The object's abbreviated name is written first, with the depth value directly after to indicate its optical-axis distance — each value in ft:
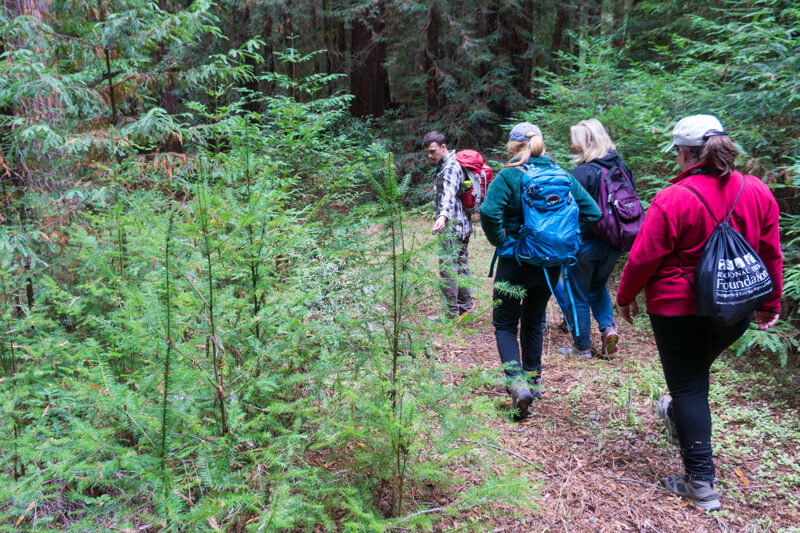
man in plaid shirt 16.25
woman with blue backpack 11.12
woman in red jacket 8.34
